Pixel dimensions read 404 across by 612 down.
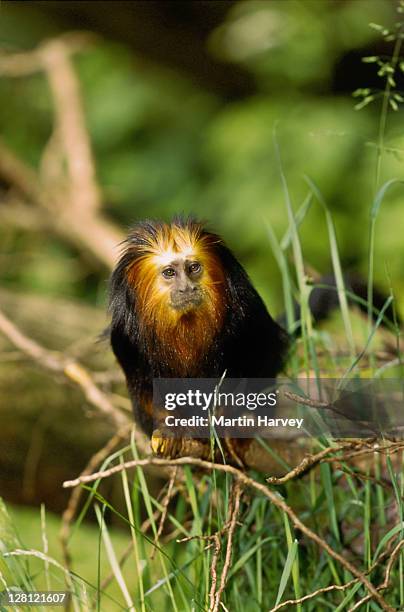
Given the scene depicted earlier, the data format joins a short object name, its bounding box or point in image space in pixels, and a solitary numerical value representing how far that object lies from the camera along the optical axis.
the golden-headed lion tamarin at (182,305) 2.86
